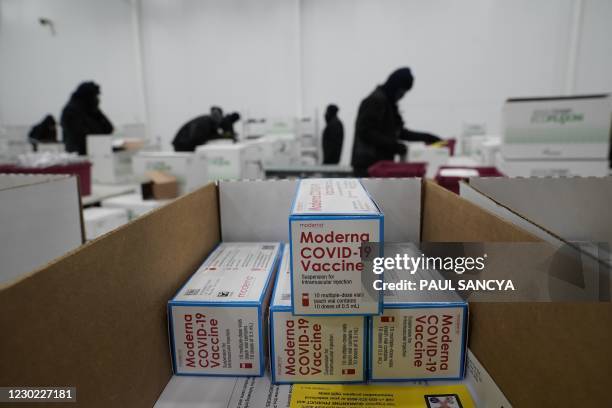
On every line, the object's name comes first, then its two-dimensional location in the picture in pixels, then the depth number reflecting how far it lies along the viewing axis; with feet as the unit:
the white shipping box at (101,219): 2.16
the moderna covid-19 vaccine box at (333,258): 0.75
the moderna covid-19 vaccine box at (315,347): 0.86
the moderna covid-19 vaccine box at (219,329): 0.89
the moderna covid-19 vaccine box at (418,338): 0.87
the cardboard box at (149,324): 0.54
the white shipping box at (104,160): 3.23
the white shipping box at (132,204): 2.46
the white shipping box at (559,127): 2.04
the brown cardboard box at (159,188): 2.53
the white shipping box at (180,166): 2.57
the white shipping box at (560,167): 2.09
